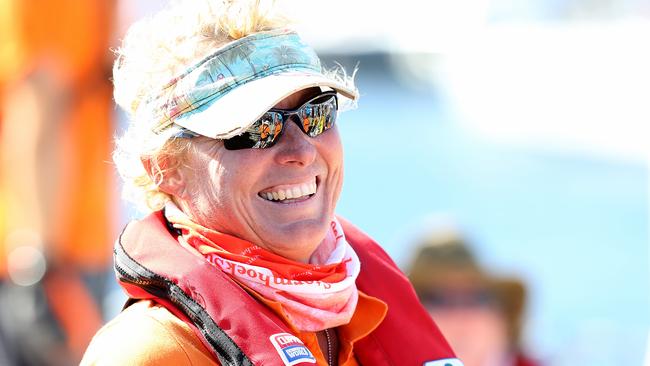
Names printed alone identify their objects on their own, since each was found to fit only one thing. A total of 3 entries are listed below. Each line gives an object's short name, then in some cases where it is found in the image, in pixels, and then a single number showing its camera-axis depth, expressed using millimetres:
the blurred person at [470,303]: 7754
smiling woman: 3885
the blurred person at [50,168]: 8273
